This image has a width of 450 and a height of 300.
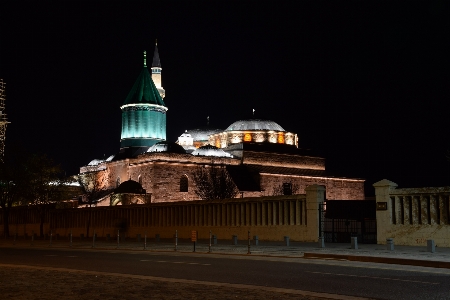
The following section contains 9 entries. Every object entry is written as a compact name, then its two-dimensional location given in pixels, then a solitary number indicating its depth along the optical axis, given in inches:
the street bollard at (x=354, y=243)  892.0
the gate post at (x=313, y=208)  1118.7
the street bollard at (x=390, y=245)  852.3
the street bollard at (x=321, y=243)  957.8
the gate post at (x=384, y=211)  1028.5
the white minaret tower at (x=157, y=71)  3618.6
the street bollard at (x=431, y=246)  808.6
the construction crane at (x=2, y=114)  3449.8
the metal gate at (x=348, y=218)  1147.3
